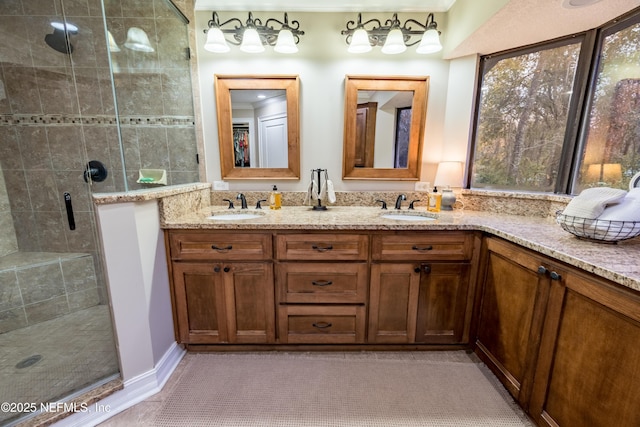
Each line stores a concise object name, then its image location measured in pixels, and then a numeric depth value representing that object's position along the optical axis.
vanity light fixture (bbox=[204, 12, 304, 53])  1.75
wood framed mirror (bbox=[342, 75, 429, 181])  1.96
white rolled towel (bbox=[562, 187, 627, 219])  1.10
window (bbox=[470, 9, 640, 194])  1.46
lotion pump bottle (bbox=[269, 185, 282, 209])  1.97
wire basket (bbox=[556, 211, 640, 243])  1.06
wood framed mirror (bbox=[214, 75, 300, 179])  1.94
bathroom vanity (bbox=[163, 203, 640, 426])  1.36
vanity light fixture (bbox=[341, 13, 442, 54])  1.76
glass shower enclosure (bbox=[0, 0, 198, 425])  1.75
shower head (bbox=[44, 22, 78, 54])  1.80
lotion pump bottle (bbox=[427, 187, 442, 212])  1.93
